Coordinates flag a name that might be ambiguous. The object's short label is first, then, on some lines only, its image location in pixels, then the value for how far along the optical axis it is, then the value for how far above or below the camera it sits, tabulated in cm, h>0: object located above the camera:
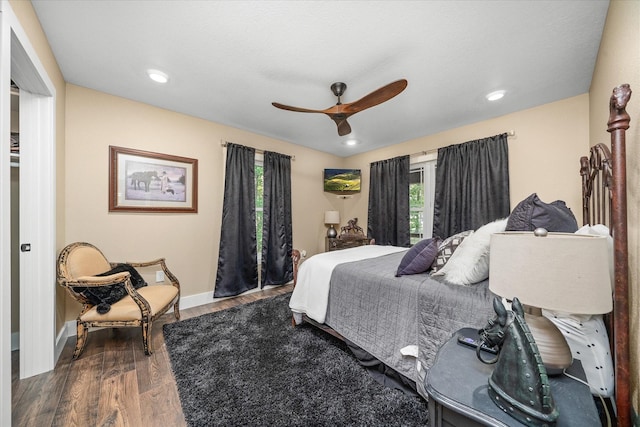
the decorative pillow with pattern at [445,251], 179 -30
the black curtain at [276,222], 375 -16
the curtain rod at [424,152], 369 +99
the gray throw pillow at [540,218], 126 -3
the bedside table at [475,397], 67 -59
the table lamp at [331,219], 450 -12
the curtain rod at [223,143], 333 +100
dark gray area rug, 139 -121
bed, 72 -57
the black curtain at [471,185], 301 +38
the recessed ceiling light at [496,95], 246 +127
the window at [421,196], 381 +28
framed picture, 259 +37
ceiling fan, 182 +96
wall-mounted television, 462 +65
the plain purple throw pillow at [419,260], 179 -36
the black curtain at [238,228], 328 -23
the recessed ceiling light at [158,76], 216 +129
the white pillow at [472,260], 147 -31
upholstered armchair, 190 -76
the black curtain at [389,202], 403 +20
